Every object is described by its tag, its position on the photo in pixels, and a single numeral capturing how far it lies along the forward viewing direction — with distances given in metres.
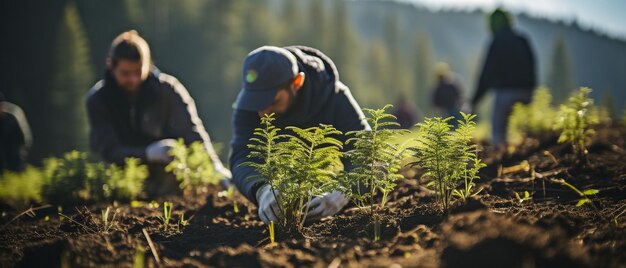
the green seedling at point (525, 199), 2.87
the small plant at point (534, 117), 6.60
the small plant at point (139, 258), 2.10
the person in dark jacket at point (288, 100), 3.49
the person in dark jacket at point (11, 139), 9.31
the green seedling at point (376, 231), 2.50
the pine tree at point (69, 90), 37.09
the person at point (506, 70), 7.78
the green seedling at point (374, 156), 2.69
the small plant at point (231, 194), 4.30
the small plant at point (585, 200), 2.61
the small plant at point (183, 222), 3.28
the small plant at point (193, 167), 4.91
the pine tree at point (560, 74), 68.88
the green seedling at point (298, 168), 2.68
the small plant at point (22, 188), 5.25
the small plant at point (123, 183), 4.83
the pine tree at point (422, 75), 74.44
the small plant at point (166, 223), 3.18
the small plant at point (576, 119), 3.67
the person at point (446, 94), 15.73
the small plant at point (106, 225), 3.11
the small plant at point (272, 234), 2.67
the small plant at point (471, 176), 2.78
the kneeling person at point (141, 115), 5.70
